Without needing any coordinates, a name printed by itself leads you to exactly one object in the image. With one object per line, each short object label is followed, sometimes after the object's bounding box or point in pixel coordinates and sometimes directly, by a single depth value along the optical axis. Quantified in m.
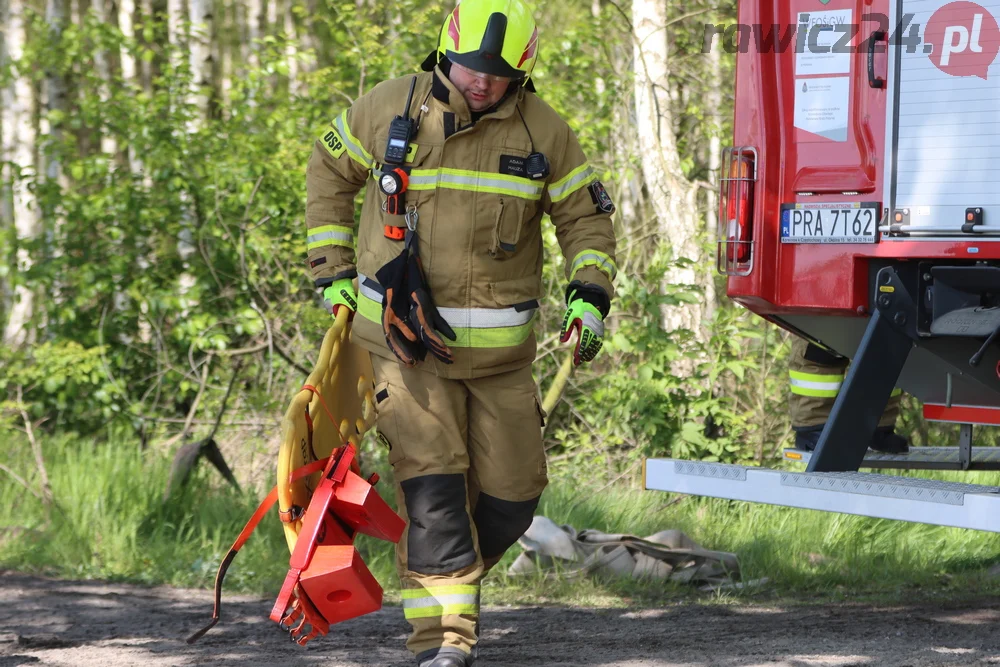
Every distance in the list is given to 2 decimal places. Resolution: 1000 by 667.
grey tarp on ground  10.91
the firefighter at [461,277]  7.68
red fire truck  8.16
